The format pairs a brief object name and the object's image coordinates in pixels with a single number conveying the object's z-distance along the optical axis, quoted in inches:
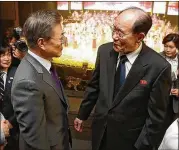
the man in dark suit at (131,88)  62.6
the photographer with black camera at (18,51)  86.7
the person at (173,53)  106.6
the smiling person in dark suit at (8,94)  82.4
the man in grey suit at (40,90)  50.4
